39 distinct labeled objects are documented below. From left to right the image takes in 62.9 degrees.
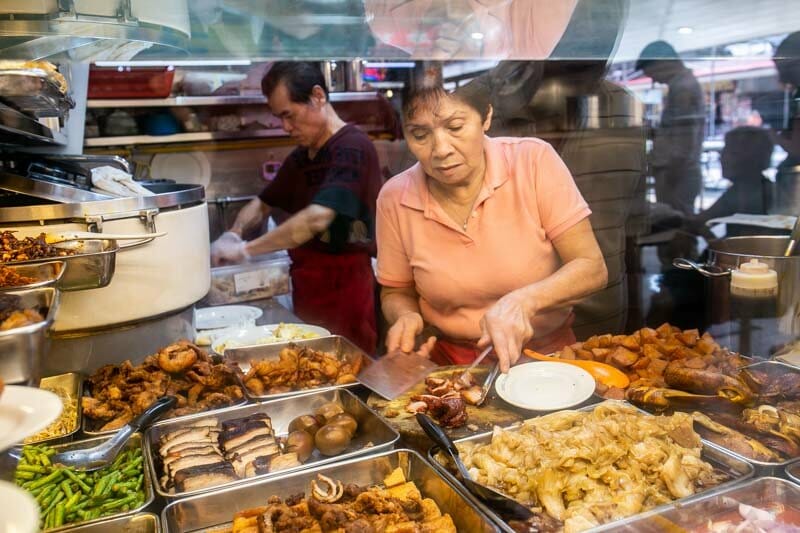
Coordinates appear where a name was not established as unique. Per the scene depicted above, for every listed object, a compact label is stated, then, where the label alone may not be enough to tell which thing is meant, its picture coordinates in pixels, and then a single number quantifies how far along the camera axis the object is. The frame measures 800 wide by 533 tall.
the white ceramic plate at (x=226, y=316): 2.83
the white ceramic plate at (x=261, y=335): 2.44
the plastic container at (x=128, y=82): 4.51
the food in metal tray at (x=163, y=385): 1.79
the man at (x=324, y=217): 3.28
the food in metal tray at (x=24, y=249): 1.32
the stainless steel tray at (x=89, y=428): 1.67
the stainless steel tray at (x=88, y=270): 1.51
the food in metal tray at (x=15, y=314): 0.84
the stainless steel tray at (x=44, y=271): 1.18
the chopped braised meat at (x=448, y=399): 1.70
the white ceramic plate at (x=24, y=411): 0.65
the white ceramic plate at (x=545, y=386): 1.80
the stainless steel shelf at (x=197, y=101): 4.55
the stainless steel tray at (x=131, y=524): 1.29
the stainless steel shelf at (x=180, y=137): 4.60
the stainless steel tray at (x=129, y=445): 1.45
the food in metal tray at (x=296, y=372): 1.96
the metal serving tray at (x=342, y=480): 1.33
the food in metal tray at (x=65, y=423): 1.67
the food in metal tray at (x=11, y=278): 1.11
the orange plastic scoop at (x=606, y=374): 1.92
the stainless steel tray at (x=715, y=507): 1.24
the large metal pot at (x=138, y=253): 1.72
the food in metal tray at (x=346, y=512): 1.29
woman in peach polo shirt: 2.23
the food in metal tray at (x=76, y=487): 1.40
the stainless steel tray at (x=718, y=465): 1.35
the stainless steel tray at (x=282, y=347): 2.25
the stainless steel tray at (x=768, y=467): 1.40
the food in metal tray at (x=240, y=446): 1.47
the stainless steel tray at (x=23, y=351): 0.78
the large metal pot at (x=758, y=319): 2.00
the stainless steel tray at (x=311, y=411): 1.55
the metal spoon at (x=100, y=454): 1.55
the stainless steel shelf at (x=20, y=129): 1.56
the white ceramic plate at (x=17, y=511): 0.63
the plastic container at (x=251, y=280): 3.34
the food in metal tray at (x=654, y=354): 1.86
